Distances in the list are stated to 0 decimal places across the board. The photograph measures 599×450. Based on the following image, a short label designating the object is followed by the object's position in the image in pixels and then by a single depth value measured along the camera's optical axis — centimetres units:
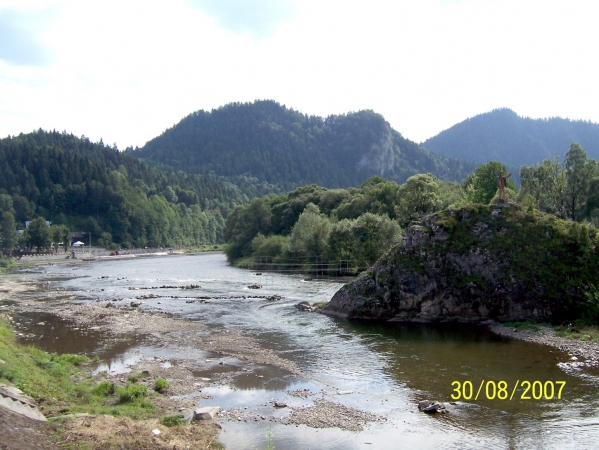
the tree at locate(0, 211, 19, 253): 15088
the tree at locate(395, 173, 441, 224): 8700
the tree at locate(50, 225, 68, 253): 16450
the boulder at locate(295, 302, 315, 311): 4830
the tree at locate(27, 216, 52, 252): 15700
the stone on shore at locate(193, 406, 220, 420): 1973
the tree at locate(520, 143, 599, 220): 7500
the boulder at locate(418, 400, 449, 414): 2084
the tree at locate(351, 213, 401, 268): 8056
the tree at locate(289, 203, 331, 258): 9025
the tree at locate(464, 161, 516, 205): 8865
